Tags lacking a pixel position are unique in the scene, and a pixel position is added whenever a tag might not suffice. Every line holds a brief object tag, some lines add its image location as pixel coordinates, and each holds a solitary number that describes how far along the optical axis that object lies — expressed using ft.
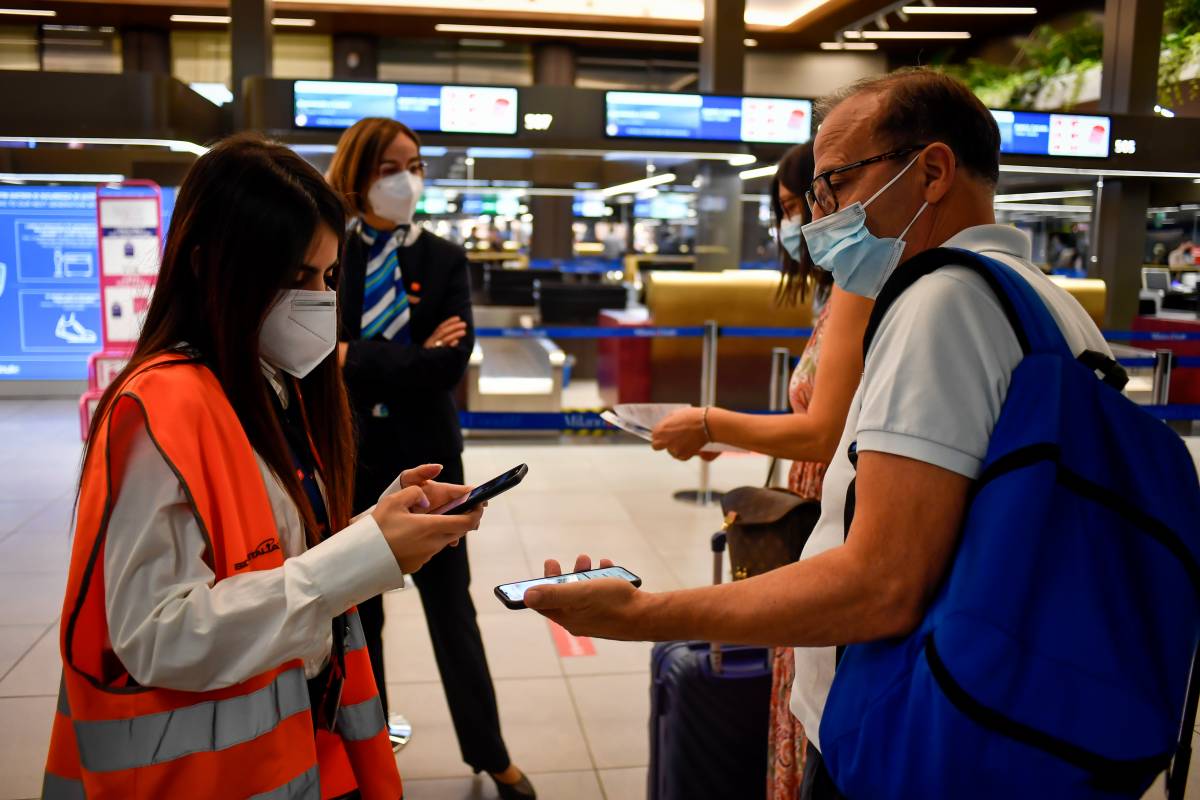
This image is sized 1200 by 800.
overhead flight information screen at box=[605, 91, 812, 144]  26.20
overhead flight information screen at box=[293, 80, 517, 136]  24.86
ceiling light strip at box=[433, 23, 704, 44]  50.75
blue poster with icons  31.45
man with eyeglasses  3.42
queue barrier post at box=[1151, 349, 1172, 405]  21.43
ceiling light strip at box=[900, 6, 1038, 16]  46.34
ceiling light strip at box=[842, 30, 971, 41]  52.13
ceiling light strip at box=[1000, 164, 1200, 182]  29.07
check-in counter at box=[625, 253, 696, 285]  52.54
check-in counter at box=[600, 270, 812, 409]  28.32
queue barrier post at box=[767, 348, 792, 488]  20.45
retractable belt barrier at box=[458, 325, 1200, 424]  19.95
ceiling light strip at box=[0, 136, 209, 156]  22.75
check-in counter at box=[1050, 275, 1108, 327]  31.68
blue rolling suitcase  7.61
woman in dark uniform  8.90
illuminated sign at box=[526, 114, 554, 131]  25.73
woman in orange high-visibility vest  3.79
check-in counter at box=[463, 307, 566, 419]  26.73
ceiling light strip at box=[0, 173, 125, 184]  35.53
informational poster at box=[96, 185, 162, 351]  25.03
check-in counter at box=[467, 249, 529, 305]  52.39
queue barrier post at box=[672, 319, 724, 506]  23.14
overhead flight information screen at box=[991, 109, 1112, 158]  28.63
